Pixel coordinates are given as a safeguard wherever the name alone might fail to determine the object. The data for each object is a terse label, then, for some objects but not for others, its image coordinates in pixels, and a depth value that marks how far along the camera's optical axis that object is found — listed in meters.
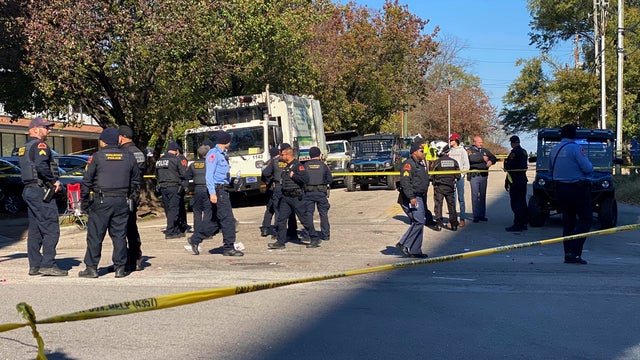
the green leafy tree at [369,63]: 35.94
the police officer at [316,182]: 11.31
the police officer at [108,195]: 8.31
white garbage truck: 19.02
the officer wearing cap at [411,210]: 9.78
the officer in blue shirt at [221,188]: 10.17
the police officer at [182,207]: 12.91
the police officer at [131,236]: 9.07
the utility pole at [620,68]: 28.80
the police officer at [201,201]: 10.61
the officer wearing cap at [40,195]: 8.58
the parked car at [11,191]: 18.91
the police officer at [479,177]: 14.18
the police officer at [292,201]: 11.18
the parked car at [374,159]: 24.62
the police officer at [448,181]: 13.37
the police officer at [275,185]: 12.04
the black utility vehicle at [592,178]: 12.70
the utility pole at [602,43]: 32.75
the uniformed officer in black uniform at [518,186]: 12.94
